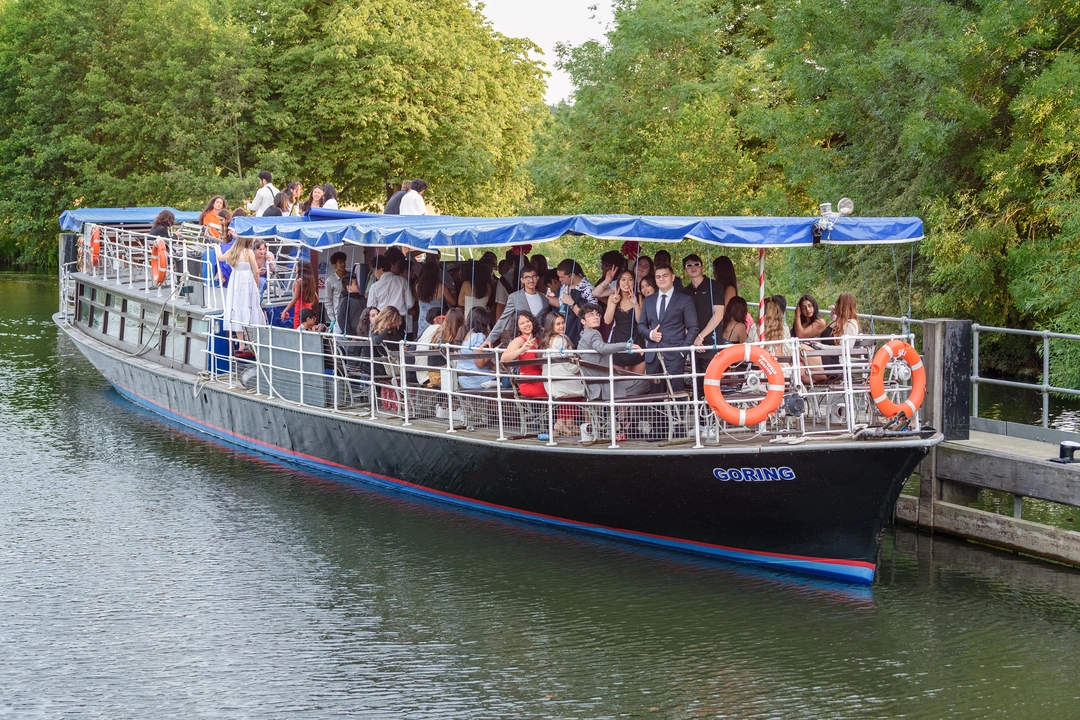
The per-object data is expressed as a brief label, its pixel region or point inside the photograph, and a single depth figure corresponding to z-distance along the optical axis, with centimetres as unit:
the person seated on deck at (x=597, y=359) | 1354
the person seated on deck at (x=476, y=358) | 1503
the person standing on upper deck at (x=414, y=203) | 2000
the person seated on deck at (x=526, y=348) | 1418
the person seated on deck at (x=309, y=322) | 1808
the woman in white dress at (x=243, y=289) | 1919
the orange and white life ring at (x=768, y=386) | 1237
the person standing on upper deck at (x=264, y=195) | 2323
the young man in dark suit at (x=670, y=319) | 1336
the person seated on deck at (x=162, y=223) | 2348
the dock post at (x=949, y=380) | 1430
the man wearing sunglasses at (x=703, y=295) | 1378
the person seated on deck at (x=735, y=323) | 1353
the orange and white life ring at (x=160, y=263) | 2242
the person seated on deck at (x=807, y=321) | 1423
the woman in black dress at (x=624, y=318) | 1362
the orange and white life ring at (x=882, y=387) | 1250
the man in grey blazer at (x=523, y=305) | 1473
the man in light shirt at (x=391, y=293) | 1689
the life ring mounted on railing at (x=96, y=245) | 2561
